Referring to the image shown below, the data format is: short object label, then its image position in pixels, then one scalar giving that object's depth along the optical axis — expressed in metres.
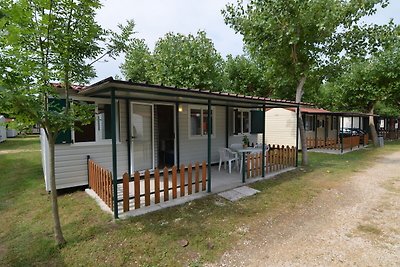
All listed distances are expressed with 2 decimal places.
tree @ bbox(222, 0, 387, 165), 8.28
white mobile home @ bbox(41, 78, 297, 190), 5.43
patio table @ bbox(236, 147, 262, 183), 6.39
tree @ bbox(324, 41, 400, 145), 14.94
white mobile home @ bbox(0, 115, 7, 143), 21.28
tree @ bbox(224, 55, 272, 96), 20.17
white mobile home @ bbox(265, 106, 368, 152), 14.35
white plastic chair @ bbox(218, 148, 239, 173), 7.70
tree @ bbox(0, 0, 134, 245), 2.82
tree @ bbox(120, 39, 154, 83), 21.95
